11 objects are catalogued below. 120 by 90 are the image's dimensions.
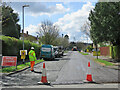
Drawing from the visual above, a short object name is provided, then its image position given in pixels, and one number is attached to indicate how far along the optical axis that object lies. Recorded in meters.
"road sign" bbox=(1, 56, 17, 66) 12.77
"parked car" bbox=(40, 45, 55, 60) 26.12
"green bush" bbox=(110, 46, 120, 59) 24.90
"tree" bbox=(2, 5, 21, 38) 30.64
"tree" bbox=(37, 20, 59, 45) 45.16
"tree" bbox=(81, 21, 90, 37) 57.18
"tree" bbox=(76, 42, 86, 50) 125.56
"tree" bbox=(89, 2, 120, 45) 21.08
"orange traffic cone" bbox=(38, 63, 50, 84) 8.81
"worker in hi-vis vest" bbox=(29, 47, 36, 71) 13.45
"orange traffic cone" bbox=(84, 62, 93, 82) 9.18
